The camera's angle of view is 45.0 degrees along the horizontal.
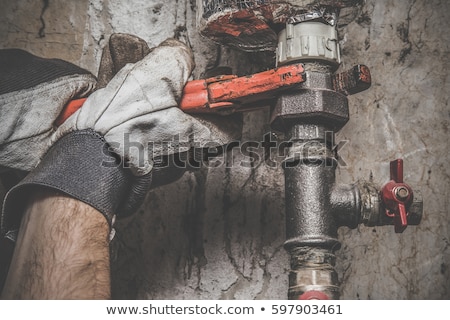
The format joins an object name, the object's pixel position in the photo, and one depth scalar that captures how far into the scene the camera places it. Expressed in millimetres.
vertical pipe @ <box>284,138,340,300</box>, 731
